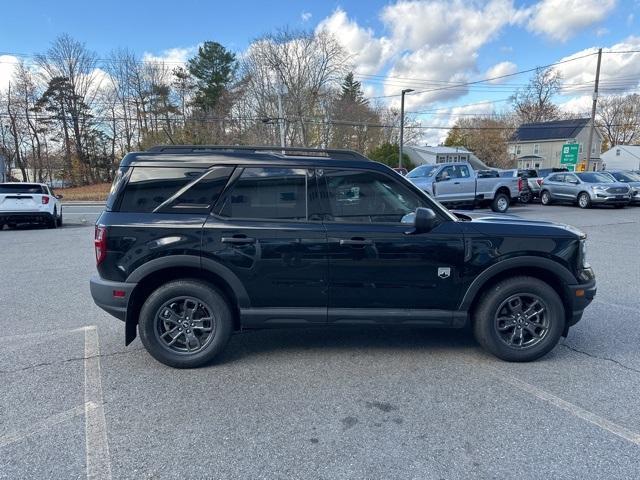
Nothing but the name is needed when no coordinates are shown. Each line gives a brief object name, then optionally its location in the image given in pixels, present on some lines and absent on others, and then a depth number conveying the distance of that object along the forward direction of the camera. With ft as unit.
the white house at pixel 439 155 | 177.68
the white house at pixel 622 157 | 212.84
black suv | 11.45
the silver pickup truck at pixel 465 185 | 51.39
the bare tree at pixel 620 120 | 235.61
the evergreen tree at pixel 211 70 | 147.84
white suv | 41.73
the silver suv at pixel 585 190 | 60.23
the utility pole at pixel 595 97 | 86.28
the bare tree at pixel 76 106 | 149.48
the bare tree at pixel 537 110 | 209.36
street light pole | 103.19
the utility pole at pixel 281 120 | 110.32
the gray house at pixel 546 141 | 192.03
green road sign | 98.68
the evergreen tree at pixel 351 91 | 156.76
